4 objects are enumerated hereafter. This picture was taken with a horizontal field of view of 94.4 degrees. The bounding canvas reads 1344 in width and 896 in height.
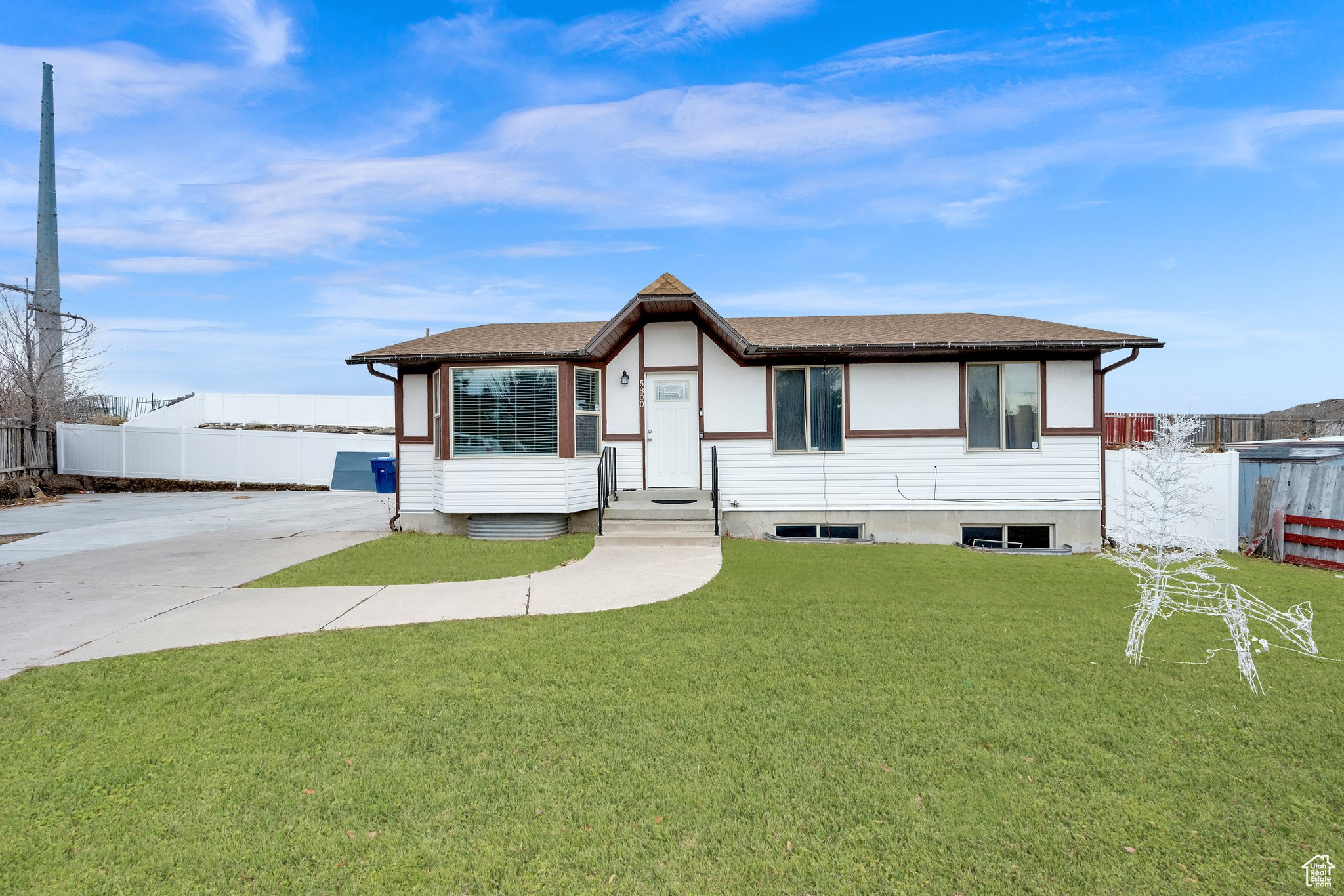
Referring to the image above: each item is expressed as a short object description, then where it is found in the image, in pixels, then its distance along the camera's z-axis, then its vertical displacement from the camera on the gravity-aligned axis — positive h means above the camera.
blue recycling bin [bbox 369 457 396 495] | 19.45 -0.74
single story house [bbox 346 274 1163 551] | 10.37 +0.35
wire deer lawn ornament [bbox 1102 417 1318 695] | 4.08 -1.18
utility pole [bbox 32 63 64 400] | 21.19 +7.02
